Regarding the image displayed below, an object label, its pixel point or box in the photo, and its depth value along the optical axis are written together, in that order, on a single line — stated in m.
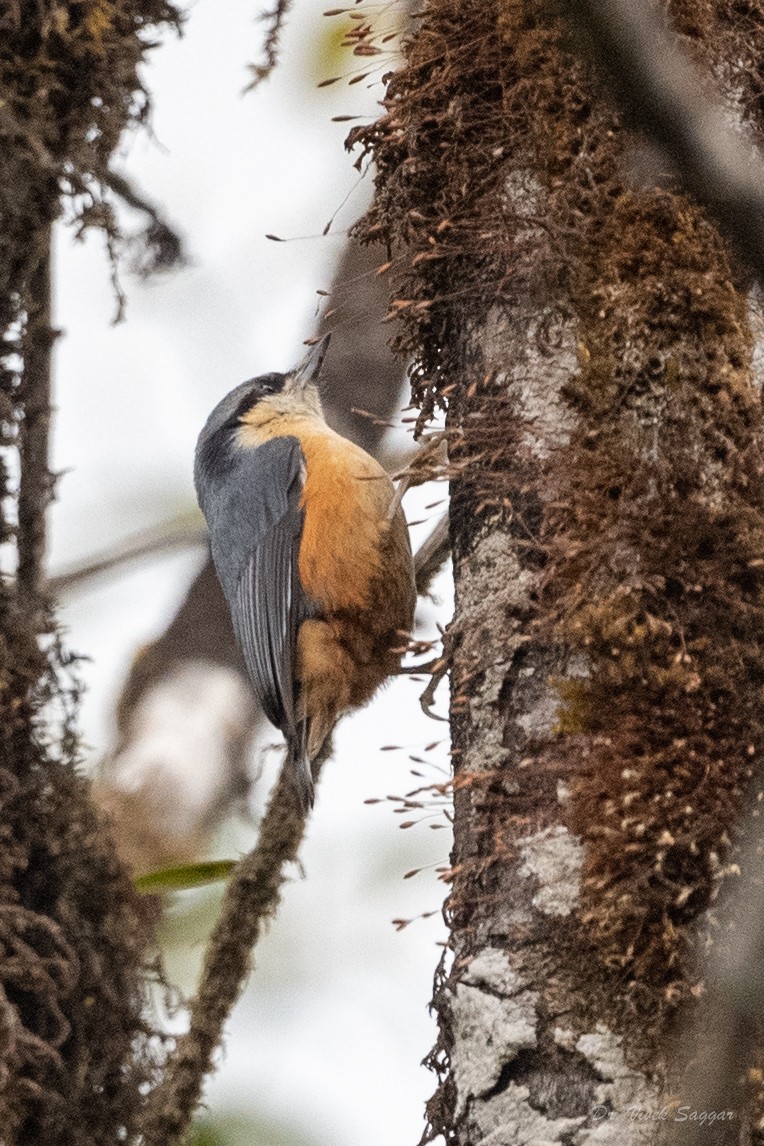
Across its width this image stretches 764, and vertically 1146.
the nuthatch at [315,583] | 6.53
